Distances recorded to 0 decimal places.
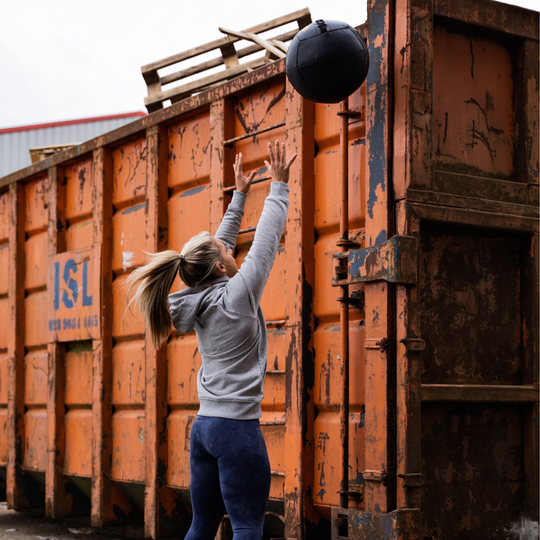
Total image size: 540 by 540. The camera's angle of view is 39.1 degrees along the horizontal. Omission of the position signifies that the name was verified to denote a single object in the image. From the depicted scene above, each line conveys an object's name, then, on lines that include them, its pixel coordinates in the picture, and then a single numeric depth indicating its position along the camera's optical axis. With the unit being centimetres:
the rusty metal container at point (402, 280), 316
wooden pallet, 526
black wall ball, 315
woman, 275
